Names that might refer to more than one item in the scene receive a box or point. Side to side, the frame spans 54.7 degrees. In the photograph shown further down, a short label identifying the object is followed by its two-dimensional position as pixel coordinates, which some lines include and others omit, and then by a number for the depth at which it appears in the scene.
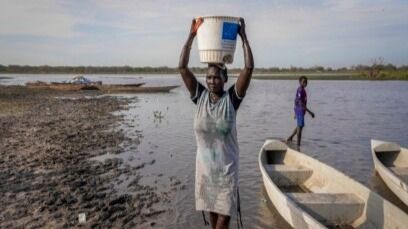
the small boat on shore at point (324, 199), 5.05
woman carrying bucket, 3.51
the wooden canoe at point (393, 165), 7.00
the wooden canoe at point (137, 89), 35.25
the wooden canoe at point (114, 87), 35.88
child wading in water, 10.92
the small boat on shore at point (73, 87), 36.72
